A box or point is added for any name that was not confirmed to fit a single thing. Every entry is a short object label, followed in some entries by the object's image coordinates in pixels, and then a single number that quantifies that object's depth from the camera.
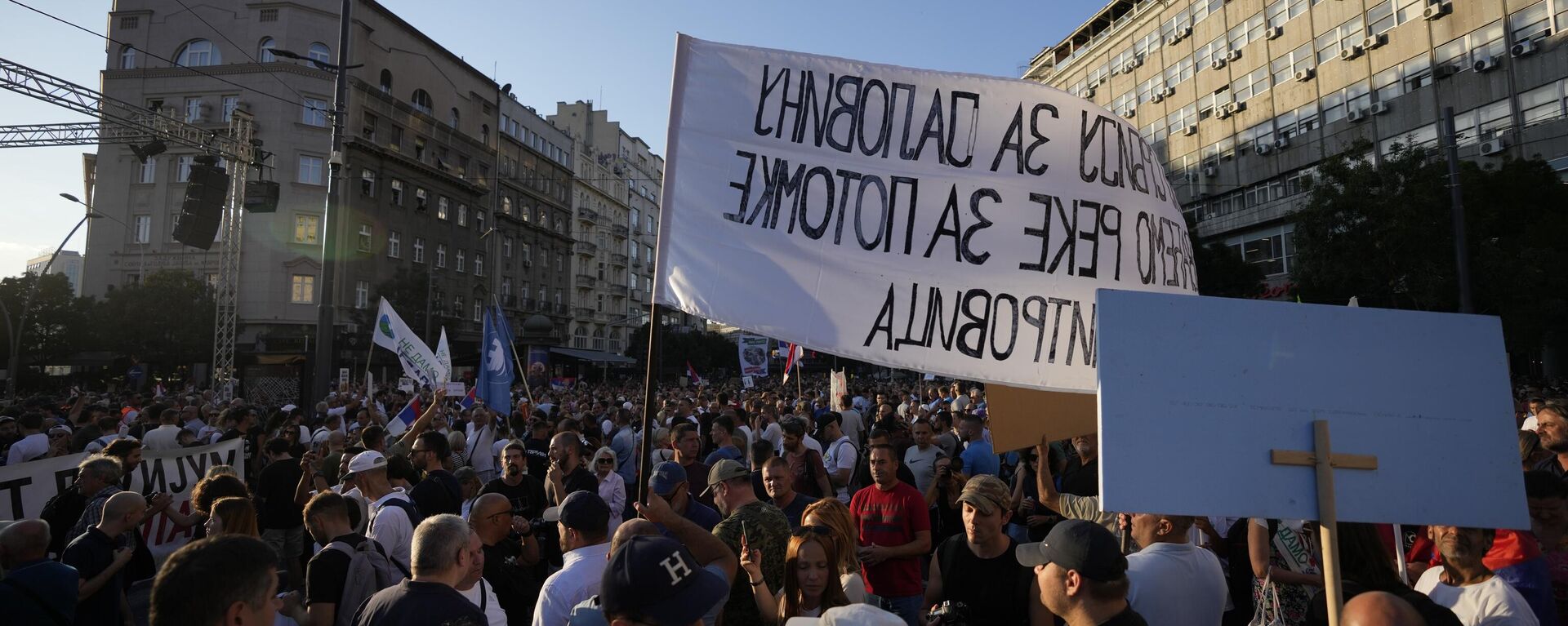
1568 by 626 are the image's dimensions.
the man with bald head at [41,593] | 3.77
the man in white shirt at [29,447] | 9.14
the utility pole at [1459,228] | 14.82
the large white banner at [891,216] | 4.12
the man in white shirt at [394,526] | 5.08
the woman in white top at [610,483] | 7.44
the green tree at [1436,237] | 20.62
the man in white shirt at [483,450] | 10.37
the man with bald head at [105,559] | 4.77
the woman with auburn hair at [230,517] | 5.13
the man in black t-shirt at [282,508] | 7.73
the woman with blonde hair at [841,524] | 4.36
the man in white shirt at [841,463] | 8.87
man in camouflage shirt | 4.11
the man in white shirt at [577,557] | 3.87
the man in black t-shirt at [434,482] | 6.24
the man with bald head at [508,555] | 4.97
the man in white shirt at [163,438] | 10.20
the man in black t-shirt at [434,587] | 3.34
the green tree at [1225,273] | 37.06
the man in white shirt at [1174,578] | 3.64
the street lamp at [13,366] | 27.39
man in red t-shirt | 5.33
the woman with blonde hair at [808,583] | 3.90
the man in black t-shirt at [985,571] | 4.23
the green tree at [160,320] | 39.25
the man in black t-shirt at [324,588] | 4.20
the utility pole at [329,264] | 14.95
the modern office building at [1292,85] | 29.05
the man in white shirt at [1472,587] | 3.20
